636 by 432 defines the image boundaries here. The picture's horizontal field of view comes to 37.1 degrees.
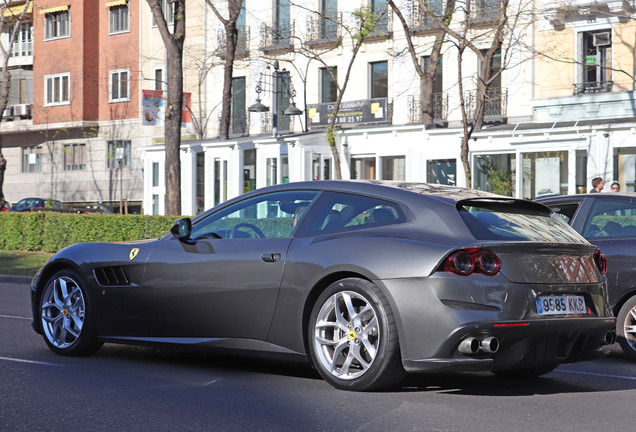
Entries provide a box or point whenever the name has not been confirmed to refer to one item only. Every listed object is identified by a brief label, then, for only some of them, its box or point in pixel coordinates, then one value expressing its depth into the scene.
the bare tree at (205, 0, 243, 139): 28.17
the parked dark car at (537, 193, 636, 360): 8.37
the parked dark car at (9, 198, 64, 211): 41.58
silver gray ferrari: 5.73
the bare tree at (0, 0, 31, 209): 36.60
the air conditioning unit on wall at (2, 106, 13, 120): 50.12
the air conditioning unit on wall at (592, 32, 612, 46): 29.81
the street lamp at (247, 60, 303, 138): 31.23
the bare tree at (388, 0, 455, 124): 29.27
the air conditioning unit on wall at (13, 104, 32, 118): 49.19
